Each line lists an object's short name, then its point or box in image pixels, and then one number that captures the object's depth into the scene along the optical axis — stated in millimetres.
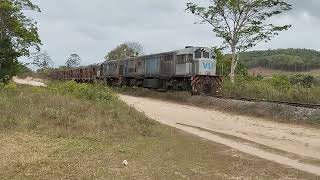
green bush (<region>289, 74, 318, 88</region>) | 53344
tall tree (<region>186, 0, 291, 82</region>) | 36156
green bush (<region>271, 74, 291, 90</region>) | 38519
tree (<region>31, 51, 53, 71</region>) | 128163
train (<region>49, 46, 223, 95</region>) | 31438
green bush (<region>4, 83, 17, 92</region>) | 27638
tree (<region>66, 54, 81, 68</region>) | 137425
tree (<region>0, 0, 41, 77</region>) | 42062
